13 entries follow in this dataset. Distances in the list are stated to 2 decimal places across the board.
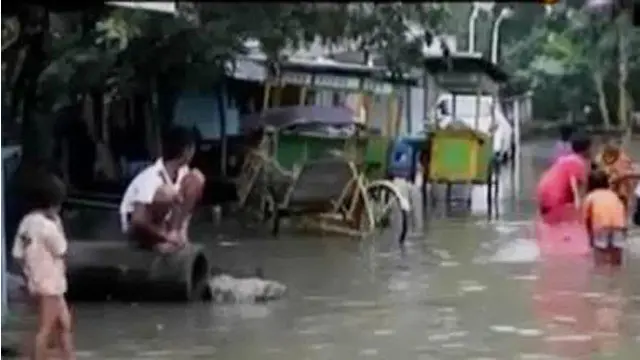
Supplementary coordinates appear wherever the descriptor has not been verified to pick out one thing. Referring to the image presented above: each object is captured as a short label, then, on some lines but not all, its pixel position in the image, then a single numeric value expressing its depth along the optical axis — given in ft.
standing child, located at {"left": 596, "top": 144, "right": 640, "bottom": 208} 67.72
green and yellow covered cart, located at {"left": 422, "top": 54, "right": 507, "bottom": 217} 83.82
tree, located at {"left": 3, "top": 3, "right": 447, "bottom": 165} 61.26
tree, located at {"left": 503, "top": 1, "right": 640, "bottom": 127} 158.30
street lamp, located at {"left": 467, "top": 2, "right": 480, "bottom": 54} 166.42
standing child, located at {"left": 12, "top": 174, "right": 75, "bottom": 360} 36.86
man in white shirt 48.49
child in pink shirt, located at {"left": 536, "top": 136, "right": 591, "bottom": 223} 62.85
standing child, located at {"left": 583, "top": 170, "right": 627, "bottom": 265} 58.03
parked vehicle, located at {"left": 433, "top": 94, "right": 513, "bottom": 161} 124.83
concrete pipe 48.37
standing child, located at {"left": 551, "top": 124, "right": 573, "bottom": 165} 68.38
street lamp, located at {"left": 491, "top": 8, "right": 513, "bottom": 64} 166.27
